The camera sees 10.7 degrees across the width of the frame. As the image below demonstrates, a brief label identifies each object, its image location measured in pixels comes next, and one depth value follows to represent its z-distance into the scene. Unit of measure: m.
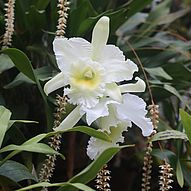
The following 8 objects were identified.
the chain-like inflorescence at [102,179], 1.26
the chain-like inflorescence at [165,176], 1.28
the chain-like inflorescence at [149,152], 1.32
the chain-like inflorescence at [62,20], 1.32
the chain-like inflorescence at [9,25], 1.34
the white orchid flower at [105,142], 1.28
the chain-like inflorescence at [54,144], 1.30
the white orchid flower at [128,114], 1.28
